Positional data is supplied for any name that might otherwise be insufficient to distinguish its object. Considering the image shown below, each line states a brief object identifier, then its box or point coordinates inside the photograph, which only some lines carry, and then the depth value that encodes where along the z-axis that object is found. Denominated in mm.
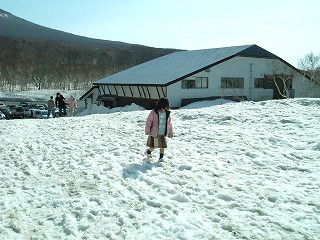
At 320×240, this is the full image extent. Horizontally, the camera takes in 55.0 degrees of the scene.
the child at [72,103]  18328
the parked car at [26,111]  36034
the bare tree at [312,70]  31453
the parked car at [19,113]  36609
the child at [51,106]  17545
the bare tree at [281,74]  30797
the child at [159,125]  6715
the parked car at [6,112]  35997
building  27022
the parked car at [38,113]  32984
